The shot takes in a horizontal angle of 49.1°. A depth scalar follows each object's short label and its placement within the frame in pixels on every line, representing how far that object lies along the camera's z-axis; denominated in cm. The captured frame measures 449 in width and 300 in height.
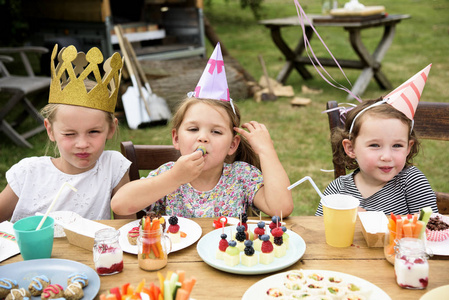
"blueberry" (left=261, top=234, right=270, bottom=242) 149
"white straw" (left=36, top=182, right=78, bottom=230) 153
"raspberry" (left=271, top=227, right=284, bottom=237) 152
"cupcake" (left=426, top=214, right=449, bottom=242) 159
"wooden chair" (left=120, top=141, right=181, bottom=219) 226
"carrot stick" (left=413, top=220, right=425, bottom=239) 144
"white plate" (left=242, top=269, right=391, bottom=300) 129
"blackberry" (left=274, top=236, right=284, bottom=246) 153
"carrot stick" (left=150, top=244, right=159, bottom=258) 147
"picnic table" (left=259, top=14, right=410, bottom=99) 687
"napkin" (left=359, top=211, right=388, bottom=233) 160
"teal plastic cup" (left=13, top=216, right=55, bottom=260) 151
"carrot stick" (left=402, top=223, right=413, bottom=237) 144
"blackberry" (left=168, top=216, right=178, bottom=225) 166
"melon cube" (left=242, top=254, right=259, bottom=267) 146
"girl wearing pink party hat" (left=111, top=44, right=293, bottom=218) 182
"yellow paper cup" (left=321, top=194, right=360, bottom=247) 158
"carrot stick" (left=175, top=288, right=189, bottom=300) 113
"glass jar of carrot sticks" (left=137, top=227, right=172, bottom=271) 146
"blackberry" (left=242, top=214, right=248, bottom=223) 165
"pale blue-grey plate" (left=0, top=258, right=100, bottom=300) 141
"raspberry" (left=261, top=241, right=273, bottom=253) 149
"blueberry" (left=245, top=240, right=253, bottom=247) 147
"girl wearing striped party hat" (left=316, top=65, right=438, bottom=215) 193
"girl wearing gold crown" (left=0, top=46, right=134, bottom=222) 201
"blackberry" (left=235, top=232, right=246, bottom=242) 155
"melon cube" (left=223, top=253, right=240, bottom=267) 145
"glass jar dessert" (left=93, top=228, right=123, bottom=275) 143
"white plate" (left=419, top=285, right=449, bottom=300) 125
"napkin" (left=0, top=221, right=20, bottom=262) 160
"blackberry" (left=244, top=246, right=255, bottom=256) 146
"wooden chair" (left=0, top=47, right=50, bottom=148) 548
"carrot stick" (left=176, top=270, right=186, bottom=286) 117
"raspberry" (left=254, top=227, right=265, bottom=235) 158
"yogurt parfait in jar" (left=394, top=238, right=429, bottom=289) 133
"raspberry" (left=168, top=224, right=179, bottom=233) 165
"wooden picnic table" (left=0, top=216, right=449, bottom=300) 135
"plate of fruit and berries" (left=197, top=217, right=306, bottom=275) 145
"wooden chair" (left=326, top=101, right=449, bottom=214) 222
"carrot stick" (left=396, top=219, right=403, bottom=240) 145
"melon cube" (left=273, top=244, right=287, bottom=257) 152
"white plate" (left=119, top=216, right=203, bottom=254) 159
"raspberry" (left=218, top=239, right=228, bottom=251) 151
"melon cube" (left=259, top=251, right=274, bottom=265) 147
